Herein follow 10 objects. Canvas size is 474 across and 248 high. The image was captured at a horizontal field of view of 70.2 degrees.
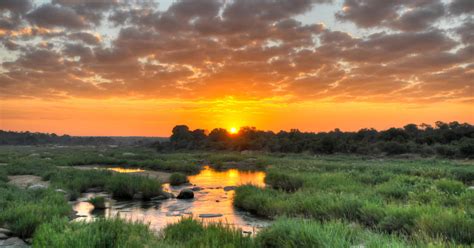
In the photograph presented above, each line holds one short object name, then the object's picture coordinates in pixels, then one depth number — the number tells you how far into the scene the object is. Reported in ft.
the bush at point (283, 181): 86.92
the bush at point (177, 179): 106.15
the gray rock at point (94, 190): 88.43
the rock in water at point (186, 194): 78.43
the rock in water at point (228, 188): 93.51
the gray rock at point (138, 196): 78.59
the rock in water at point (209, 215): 57.66
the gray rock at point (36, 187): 68.00
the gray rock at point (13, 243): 35.66
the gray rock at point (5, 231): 39.38
